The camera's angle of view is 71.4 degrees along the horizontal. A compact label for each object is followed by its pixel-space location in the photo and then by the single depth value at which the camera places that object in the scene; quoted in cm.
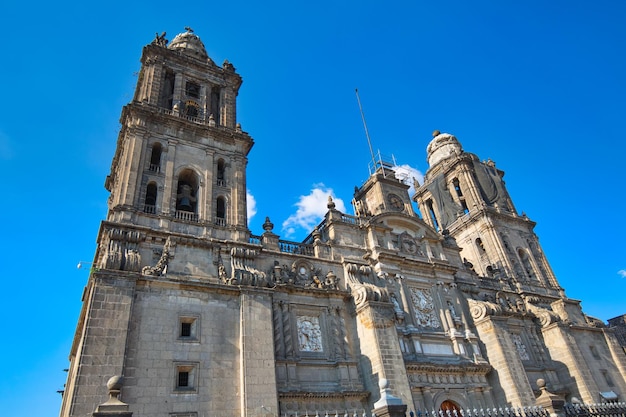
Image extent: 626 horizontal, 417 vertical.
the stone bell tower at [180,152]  2092
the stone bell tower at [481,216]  3544
